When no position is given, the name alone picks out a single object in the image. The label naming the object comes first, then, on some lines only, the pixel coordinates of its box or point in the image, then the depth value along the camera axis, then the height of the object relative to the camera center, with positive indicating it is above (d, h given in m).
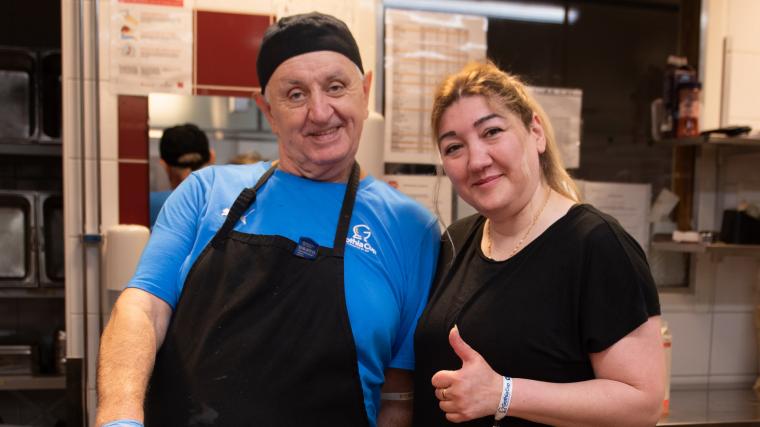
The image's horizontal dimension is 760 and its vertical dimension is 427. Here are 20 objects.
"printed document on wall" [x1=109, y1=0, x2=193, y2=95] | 2.11 +0.40
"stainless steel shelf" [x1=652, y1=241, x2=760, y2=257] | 2.34 -0.29
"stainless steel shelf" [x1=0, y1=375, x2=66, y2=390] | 2.47 -0.91
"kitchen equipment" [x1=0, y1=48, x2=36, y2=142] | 2.71 +0.28
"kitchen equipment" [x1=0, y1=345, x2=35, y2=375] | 2.61 -0.86
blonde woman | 1.09 -0.24
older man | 1.22 -0.25
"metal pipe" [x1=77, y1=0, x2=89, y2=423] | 2.05 -0.08
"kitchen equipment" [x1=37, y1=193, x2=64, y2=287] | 2.70 -0.36
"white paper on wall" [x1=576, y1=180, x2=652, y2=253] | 2.58 -0.13
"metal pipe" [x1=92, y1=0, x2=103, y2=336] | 2.08 +0.09
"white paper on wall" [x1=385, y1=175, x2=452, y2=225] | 2.34 -0.08
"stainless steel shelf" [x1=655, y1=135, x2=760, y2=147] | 2.32 +0.13
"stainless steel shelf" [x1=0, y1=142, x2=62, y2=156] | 2.72 +0.05
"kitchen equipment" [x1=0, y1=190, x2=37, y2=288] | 2.72 -0.36
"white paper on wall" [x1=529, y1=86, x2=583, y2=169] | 2.52 +0.22
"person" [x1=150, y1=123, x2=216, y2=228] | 2.14 +0.03
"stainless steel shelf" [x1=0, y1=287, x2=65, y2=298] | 2.71 -0.59
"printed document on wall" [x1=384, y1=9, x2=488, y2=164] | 2.33 +0.38
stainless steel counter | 2.12 -0.88
